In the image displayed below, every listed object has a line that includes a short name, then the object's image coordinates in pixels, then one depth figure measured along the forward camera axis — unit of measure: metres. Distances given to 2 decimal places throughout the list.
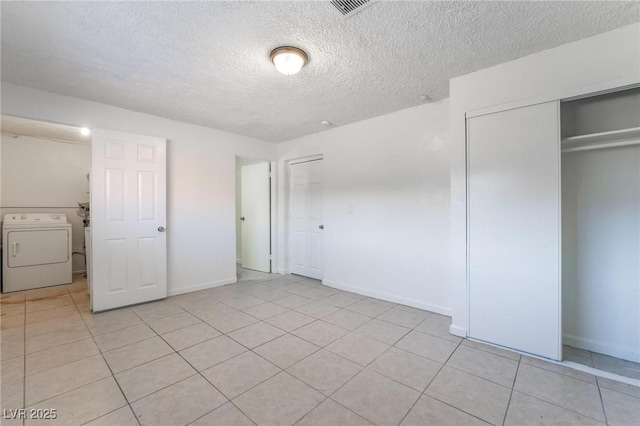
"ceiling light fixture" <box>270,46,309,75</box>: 2.03
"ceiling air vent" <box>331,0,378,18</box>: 1.60
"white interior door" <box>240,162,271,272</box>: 5.04
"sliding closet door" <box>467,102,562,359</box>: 2.06
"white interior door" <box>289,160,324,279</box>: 4.50
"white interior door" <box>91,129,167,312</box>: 3.05
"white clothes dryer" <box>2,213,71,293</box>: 3.87
